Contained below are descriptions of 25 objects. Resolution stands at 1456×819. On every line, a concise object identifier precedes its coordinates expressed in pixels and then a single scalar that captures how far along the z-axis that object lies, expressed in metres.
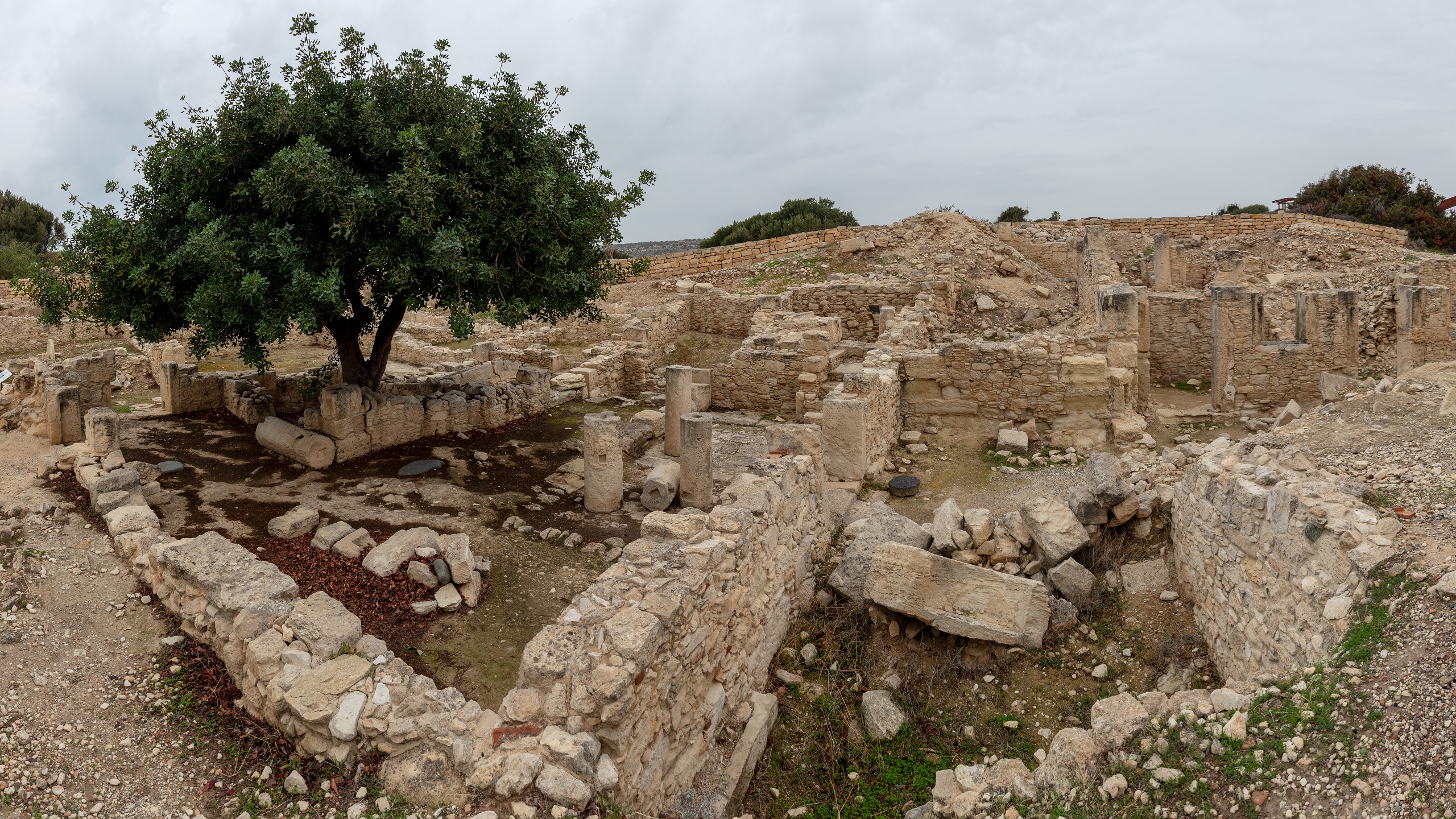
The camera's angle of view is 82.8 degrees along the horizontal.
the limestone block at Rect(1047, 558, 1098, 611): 7.52
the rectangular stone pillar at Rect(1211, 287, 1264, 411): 14.97
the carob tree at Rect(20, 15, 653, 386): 9.82
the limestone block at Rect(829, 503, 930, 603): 7.93
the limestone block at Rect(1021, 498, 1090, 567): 7.84
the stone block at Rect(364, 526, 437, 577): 8.09
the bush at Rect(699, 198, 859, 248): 39.12
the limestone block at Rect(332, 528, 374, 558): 8.49
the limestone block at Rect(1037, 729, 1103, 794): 4.75
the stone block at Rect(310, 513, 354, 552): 8.62
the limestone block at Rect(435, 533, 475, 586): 8.02
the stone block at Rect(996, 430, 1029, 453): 12.43
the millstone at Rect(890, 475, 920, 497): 11.23
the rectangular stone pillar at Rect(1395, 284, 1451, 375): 16.27
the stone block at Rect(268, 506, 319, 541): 8.98
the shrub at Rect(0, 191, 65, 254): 38.75
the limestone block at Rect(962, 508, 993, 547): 8.19
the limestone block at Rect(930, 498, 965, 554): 8.09
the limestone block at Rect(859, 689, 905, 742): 6.56
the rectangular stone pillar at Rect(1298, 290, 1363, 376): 14.84
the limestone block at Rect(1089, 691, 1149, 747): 4.81
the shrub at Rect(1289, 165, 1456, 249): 34.31
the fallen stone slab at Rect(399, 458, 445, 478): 11.46
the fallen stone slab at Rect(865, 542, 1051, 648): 7.13
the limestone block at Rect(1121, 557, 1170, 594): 7.64
